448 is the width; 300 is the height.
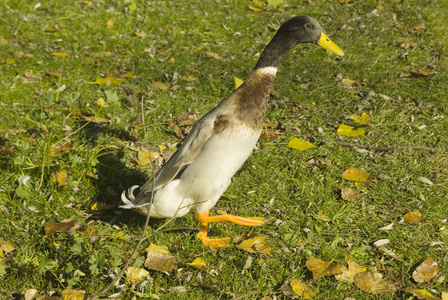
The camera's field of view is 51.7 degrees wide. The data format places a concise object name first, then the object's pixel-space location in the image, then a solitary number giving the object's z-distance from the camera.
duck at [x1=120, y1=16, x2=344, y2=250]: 2.64
